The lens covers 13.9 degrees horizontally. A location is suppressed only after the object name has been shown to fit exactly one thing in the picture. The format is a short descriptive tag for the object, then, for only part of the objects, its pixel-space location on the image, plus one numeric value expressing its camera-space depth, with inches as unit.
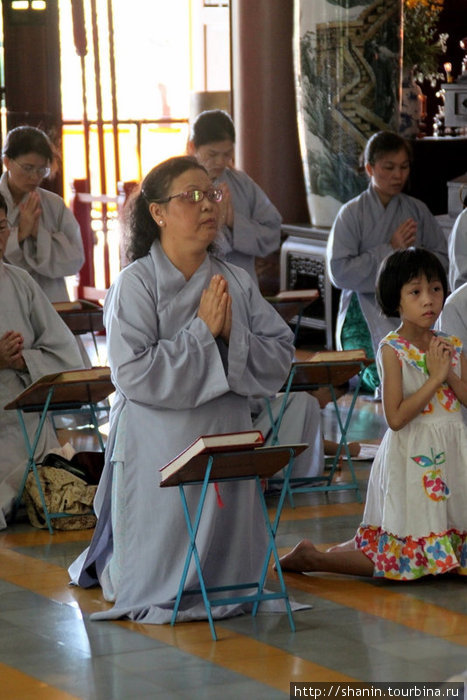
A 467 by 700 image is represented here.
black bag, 269.6
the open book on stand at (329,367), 277.0
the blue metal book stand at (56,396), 254.4
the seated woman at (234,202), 330.6
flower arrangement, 464.9
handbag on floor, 264.3
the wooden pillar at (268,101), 482.2
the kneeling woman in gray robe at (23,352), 278.2
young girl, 220.2
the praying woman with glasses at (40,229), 340.6
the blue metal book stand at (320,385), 278.2
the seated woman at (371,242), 364.6
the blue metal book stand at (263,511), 191.7
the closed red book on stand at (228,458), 187.9
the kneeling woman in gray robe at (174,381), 203.3
